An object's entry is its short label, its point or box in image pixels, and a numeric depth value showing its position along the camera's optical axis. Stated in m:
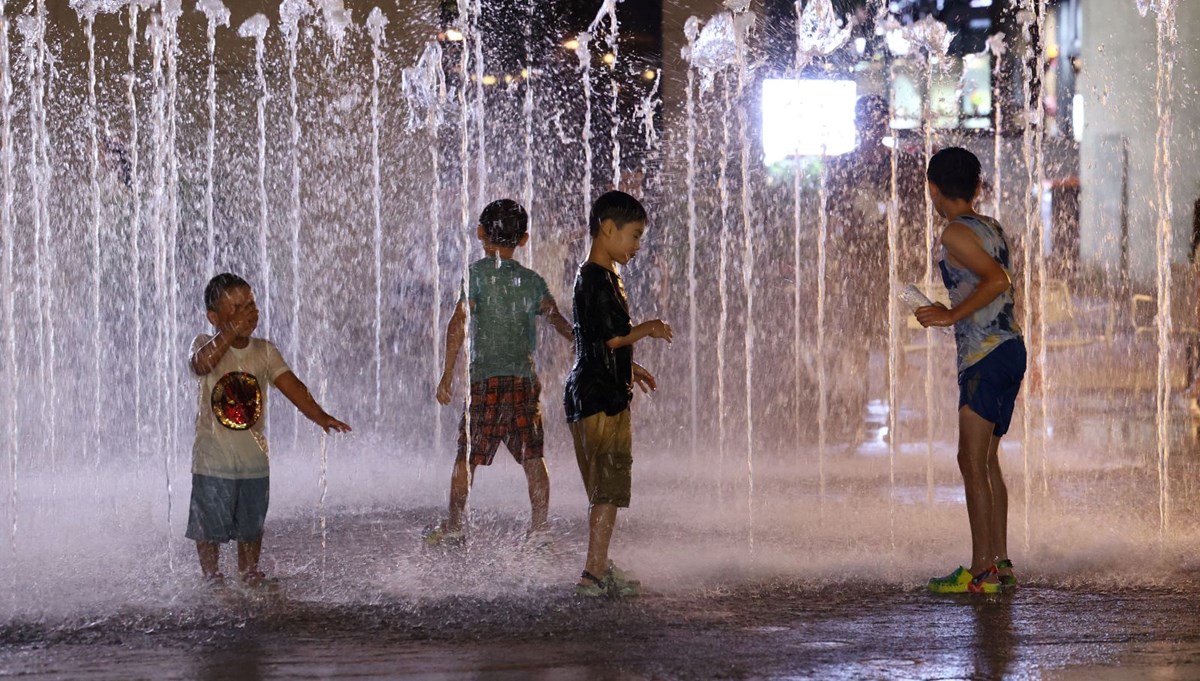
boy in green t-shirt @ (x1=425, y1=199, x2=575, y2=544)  10.37
